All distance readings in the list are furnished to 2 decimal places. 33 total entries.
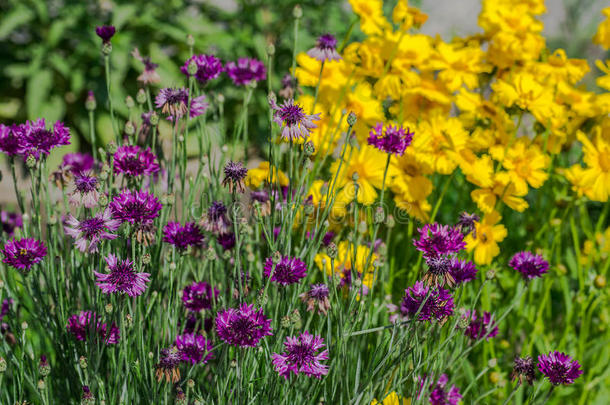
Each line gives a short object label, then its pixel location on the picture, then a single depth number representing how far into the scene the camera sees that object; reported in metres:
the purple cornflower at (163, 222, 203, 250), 1.83
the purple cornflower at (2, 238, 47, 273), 1.82
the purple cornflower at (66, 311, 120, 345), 1.84
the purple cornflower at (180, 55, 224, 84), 1.92
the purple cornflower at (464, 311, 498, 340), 1.87
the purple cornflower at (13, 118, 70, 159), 1.84
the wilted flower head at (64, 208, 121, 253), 1.77
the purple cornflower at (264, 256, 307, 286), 1.80
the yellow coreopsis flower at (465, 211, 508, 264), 1.97
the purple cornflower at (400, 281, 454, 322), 1.79
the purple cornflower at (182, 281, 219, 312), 1.87
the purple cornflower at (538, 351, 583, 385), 1.80
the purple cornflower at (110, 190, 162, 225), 1.77
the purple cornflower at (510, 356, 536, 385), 1.82
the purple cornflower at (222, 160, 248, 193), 1.82
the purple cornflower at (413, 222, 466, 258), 1.80
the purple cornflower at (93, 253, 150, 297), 1.75
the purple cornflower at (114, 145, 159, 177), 1.83
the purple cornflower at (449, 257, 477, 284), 1.81
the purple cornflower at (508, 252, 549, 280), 1.86
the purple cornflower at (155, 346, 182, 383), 1.80
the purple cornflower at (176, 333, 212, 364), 1.83
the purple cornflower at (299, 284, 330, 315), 1.82
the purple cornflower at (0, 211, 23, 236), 2.05
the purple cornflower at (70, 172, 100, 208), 1.81
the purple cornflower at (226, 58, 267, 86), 2.00
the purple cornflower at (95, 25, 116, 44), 1.88
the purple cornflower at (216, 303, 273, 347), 1.74
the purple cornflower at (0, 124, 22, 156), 1.87
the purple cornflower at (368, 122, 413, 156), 1.83
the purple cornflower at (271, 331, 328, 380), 1.76
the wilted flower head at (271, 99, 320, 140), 1.82
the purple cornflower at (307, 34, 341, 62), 1.91
